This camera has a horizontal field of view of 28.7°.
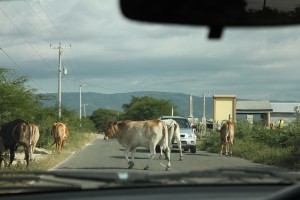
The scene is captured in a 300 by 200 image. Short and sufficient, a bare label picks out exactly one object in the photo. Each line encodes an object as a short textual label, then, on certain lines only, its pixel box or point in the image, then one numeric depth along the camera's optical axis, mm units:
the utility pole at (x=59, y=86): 43375
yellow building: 44469
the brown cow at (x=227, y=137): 28578
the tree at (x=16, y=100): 24250
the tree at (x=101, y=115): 94356
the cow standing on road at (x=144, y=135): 19375
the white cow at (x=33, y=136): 19516
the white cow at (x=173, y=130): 22922
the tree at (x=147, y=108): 51688
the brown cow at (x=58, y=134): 28375
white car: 29319
